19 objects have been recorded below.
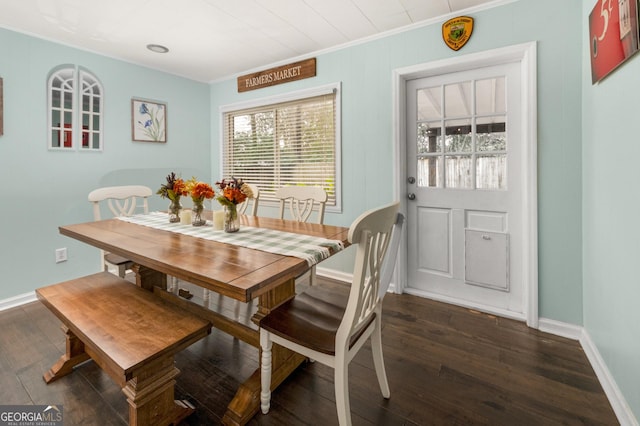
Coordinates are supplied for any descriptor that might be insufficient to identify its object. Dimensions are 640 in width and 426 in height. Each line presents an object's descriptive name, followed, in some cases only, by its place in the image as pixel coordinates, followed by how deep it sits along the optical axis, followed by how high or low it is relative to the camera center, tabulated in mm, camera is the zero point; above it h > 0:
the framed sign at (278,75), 3178 +1491
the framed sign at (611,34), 1245 +803
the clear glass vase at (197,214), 2053 -20
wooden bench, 1165 -512
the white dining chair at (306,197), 2396 +107
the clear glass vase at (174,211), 2205 +1
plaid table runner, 1454 -159
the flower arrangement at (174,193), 2105 +126
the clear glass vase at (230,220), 1873 -55
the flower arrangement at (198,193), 1979 +115
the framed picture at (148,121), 3344 +1013
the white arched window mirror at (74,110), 2791 +958
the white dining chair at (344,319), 1128 -489
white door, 2340 +180
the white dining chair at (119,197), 2303 +108
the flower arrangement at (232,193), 1774 +102
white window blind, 3178 +772
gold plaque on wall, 2312 +1363
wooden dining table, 1159 -229
